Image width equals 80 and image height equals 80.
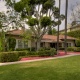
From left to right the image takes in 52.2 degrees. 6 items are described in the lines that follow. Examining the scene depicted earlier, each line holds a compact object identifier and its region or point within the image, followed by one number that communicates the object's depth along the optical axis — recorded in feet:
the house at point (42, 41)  49.87
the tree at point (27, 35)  47.50
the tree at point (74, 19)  31.36
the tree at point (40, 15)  44.95
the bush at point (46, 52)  39.96
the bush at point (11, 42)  43.82
